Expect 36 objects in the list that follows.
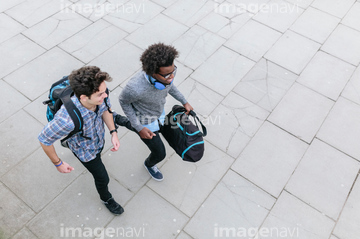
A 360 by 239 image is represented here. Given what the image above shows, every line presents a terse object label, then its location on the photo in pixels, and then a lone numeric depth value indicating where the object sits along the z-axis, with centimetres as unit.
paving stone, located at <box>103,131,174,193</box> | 373
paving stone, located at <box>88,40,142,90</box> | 475
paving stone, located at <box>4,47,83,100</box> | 448
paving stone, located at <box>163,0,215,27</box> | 573
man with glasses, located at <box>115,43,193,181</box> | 262
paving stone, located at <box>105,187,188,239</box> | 337
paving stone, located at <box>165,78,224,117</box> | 447
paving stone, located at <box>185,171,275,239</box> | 342
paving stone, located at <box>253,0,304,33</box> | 583
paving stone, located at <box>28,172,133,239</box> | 330
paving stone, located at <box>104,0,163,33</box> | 553
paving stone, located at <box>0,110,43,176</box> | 378
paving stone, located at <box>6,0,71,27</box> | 544
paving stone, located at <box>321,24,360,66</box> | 536
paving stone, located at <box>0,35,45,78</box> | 473
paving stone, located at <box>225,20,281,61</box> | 530
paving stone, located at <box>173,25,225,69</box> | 509
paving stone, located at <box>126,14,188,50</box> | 528
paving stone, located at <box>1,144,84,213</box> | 351
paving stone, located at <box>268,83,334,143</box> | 436
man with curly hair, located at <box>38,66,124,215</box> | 233
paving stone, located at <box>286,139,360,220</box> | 370
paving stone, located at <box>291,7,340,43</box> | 566
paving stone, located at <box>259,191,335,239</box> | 345
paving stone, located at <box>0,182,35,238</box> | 328
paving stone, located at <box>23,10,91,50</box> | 514
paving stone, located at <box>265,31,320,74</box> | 518
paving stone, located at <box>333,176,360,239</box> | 346
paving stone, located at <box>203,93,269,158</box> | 415
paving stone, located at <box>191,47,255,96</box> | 479
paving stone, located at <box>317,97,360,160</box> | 422
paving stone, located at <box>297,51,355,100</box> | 486
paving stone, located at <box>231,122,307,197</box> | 385
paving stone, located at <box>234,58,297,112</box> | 466
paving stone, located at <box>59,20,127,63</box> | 502
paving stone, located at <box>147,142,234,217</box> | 361
